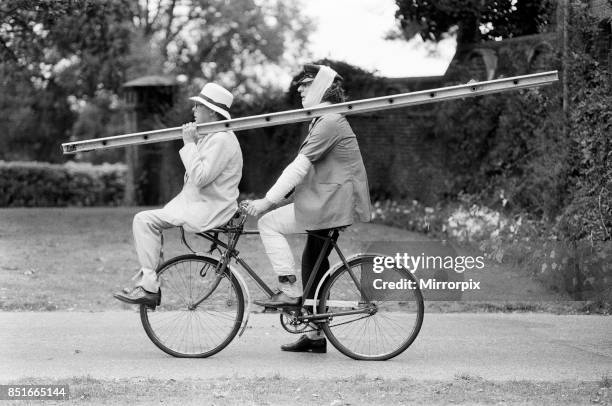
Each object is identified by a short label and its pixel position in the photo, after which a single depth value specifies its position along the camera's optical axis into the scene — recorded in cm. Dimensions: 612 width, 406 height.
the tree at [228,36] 3694
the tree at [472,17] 1586
